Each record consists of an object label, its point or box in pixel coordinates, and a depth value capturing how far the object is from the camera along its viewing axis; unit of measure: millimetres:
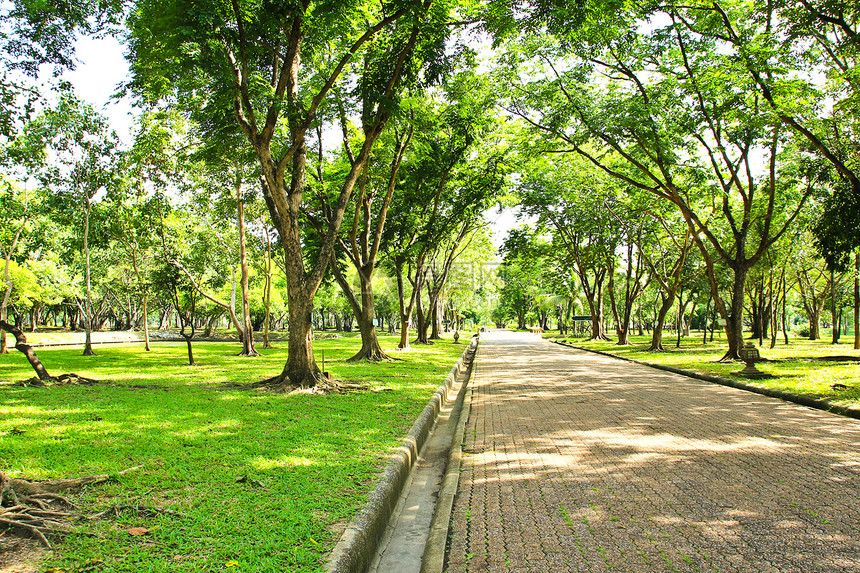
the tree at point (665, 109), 13273
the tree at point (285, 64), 8547
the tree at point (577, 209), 23531
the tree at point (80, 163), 18641
